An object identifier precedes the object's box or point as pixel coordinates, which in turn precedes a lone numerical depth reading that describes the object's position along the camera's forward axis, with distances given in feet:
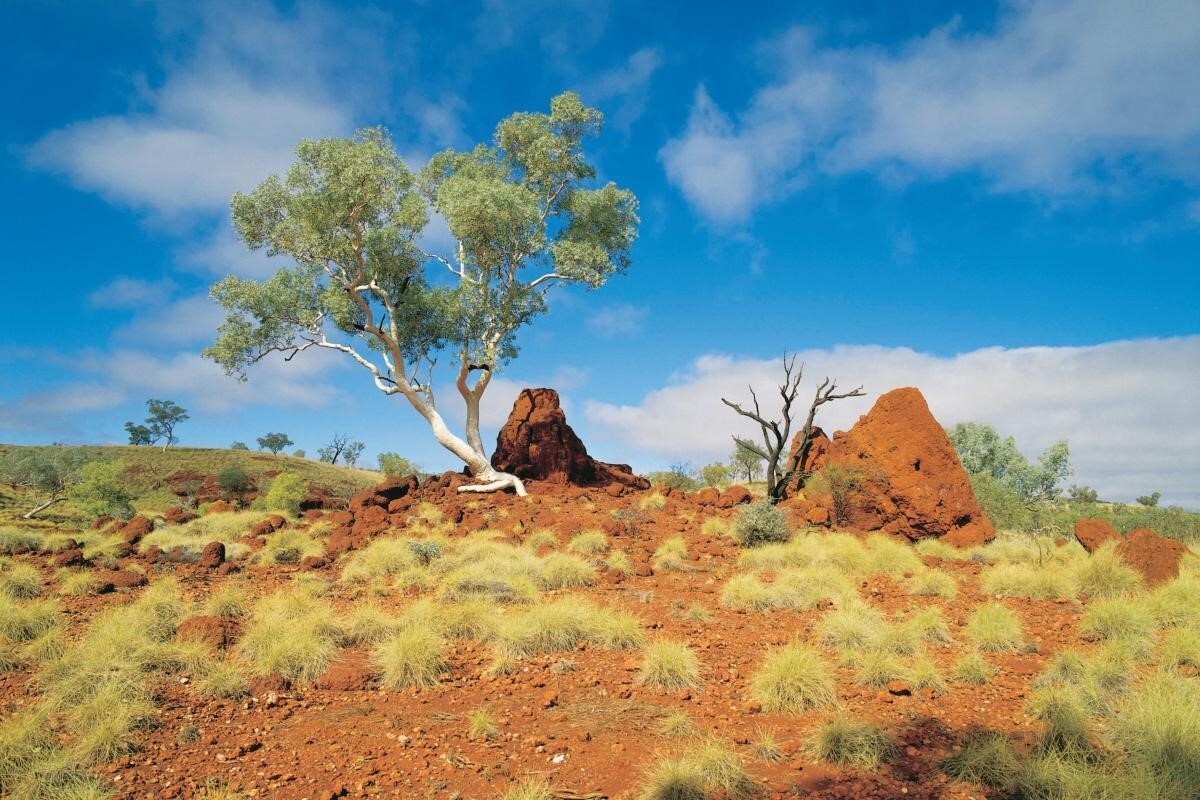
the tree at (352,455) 254.47
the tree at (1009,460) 130.93
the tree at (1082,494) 146.51
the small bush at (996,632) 29.09
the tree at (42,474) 111.75
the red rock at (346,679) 25.84
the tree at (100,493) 86.74
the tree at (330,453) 251.60
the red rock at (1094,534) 46.69
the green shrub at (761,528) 54.44
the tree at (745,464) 157.38
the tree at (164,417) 249.34
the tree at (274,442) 265.95
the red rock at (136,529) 61.74
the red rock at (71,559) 47.75
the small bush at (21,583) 39.68
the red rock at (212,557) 50.01
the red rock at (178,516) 74.19
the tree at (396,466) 176.35
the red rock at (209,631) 29.63
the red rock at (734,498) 74.28
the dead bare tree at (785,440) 69.00
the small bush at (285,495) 80.56
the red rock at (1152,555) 38.40
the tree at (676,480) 122.72
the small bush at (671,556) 47.37
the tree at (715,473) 160.86
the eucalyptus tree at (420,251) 75.66
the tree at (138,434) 246.06
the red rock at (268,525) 63.05
